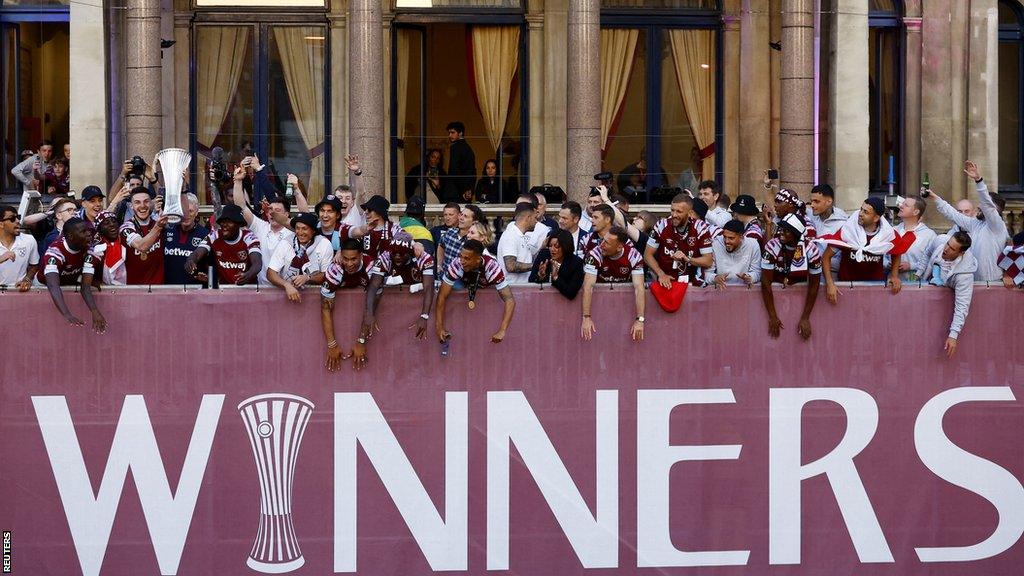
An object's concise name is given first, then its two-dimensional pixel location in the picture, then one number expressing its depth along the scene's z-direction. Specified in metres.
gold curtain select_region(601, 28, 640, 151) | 23.20
